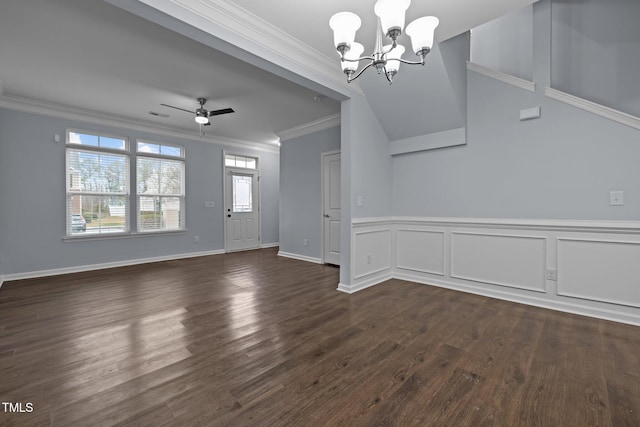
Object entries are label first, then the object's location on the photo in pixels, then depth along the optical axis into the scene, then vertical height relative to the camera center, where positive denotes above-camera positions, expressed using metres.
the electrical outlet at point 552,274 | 2.98 -0.70
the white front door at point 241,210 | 6.83 +0.01
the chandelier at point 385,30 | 1.74 +1.24
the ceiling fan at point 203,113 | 4.24 +1.52
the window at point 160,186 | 5.52 +0.50
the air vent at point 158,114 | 4.92 +1.77
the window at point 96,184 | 4.76 +0.48
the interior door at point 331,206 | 5.26 +0.08
